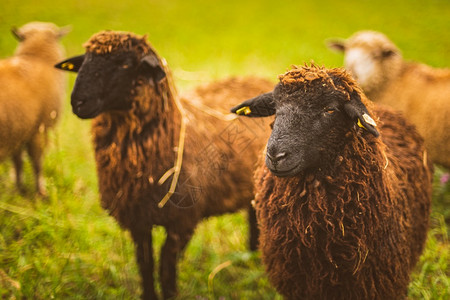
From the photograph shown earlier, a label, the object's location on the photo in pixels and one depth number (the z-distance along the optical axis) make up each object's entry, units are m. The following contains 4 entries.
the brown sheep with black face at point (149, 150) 2.92
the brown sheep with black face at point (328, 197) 2.17
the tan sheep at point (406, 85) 4.95
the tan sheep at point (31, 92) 4.32
